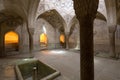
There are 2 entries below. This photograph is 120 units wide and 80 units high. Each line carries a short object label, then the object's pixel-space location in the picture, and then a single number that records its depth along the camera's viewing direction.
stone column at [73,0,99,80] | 1.76
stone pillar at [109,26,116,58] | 5.45
